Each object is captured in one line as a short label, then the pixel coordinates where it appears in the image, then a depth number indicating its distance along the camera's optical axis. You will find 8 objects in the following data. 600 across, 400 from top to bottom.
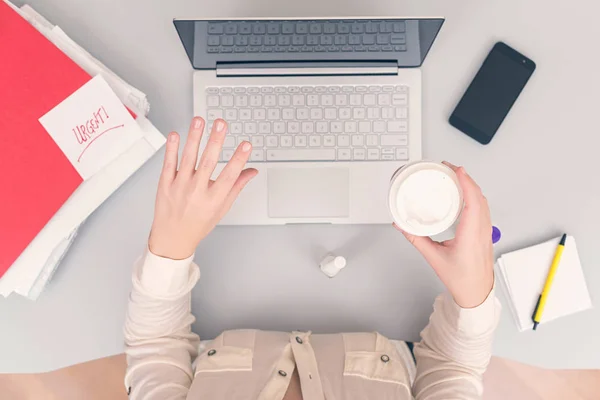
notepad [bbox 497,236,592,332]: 0.90
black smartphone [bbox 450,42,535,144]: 0.91
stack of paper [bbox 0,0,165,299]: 0.84
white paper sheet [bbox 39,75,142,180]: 0.84
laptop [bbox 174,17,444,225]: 0.88
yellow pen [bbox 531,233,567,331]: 0.89
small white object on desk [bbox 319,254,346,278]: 0.84
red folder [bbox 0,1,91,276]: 0.83
